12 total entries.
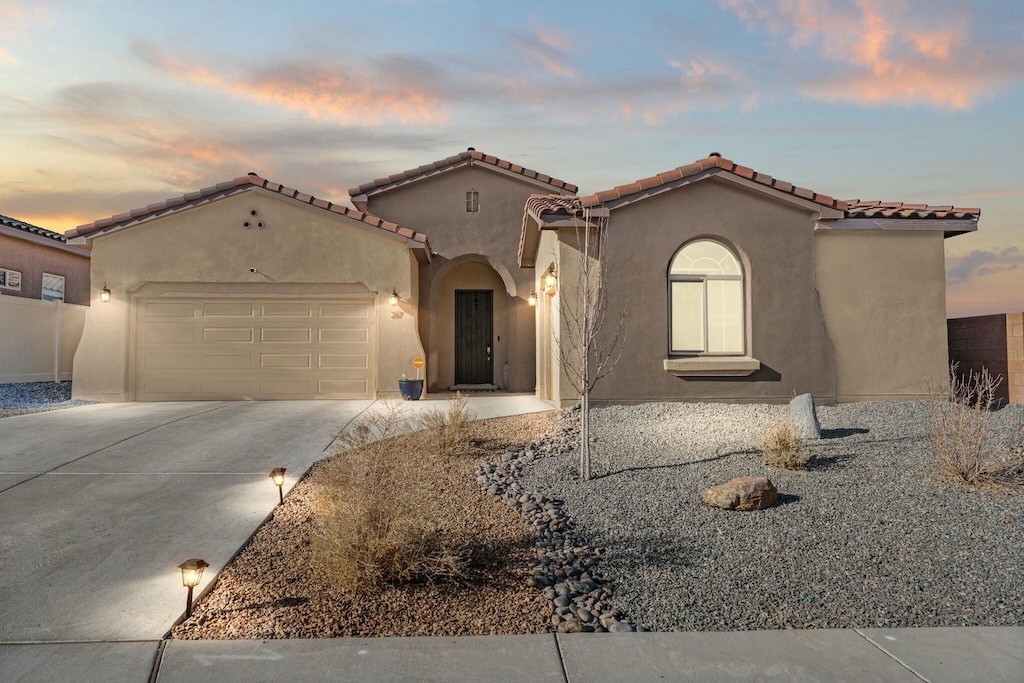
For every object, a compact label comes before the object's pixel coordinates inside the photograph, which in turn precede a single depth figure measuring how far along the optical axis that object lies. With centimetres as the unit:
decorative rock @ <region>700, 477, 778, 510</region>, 545
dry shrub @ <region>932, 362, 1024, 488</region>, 588
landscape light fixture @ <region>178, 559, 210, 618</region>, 372
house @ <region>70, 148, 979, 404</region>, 1045
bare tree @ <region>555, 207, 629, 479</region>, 1005
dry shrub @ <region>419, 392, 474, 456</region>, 775
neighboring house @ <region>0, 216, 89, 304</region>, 1638
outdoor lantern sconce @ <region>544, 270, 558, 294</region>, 1087
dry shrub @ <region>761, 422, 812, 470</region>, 651
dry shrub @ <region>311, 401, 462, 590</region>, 409
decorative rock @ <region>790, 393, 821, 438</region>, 782
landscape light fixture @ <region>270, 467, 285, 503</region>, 577
